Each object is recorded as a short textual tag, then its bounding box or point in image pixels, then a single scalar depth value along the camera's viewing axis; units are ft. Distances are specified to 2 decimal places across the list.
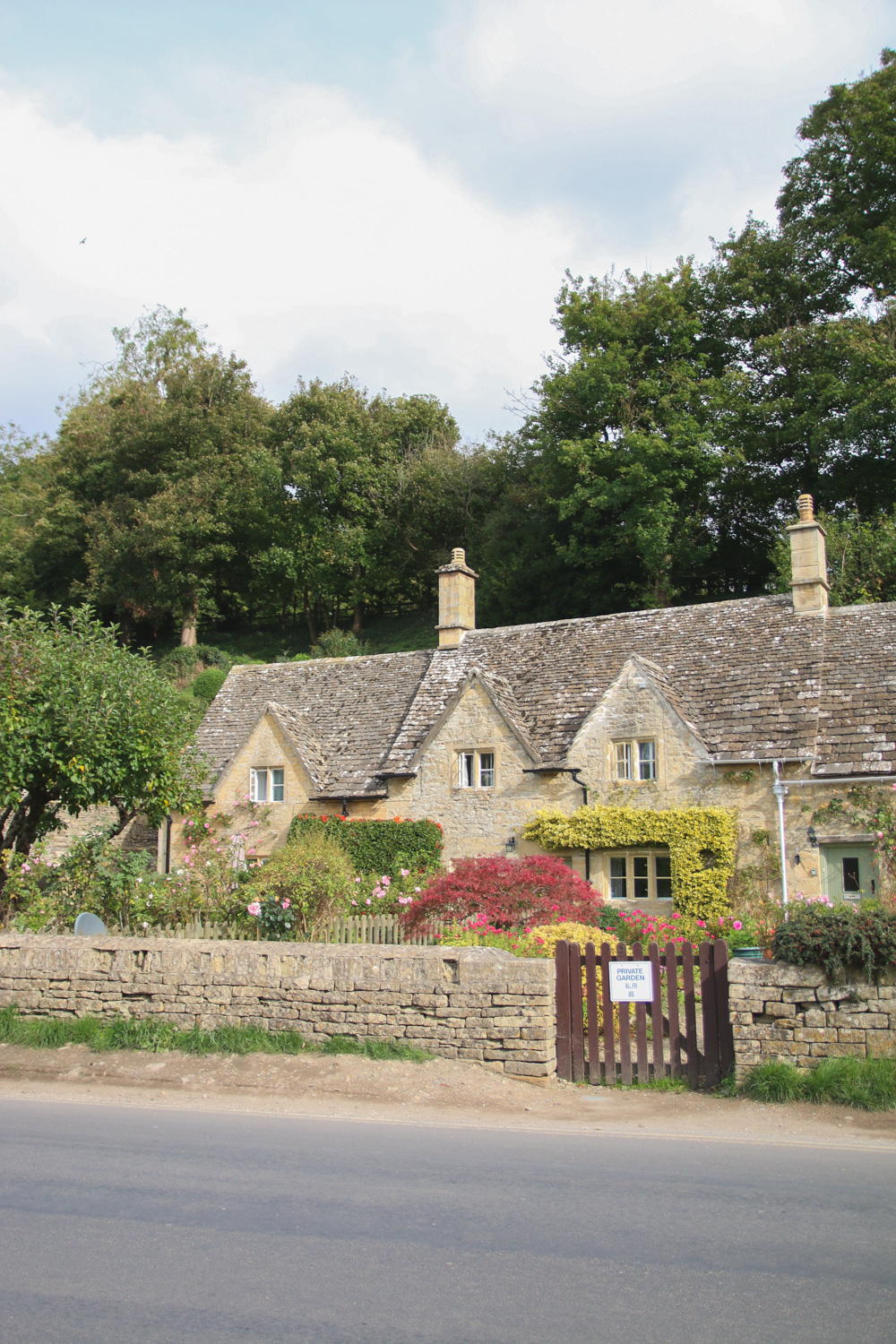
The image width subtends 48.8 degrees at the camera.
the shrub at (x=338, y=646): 143.13
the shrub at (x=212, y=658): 156.97
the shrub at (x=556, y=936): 42.47
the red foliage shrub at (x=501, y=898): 52.60
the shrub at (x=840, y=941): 32.04
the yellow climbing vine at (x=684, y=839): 68.54
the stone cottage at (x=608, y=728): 69.10
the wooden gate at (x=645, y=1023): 34.99
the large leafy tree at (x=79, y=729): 49.01
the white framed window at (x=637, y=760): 74.49
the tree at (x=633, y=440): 122.31
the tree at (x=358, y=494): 166.20
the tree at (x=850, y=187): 115.75
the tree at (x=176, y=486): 167.12
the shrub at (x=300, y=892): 54.19
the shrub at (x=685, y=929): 58.54
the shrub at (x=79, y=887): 54.19
